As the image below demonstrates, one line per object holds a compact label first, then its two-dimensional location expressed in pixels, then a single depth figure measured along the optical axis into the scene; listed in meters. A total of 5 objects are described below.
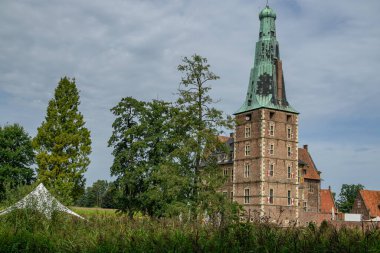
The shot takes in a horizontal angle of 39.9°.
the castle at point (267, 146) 56.59
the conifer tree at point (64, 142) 37.44
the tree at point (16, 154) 51.78
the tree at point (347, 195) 92.41
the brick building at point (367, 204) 63.84
